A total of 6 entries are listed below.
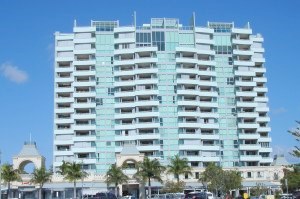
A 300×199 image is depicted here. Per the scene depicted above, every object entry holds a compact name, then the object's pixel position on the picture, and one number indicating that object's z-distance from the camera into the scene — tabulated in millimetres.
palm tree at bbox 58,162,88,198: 106750
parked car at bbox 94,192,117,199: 72912
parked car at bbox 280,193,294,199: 81162
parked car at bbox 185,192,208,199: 71250
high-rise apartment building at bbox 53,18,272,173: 136125
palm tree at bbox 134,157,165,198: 106250
